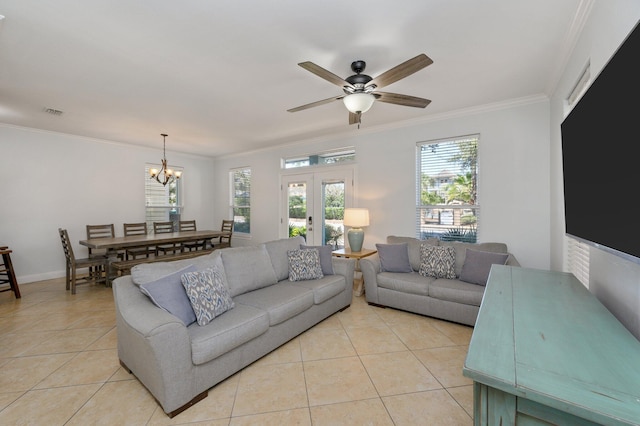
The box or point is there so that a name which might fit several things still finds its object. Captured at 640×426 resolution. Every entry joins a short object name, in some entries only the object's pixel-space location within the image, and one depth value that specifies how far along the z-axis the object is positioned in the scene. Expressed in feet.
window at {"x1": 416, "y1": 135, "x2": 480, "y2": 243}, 12.94
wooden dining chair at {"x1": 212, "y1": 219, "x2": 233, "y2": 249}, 20.17
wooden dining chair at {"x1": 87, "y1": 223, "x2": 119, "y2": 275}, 15.93
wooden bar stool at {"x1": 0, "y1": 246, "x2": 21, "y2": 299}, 12.80
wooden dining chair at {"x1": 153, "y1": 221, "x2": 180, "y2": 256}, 17.80
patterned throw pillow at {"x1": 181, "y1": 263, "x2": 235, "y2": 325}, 6.93
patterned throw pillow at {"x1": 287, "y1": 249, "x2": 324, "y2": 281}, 10.79
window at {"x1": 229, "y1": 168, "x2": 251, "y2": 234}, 22.29
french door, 16.97
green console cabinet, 2.41
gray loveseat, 9.88
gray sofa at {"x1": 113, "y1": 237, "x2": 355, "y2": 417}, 5.74
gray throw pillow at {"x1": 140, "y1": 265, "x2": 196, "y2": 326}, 6.64
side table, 13.35
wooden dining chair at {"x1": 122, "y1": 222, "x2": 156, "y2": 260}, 16.12
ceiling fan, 6.77
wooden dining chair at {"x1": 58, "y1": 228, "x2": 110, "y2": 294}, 13.58
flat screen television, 3.12
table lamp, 14.21
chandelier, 16.51
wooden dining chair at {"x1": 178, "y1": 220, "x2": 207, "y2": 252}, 19.31
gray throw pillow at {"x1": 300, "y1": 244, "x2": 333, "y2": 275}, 11.51
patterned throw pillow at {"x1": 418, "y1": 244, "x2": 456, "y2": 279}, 11.25
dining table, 13.67
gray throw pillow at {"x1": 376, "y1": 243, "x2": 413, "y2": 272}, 12.09
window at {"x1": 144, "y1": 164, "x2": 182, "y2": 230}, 20.29
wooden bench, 13.75
